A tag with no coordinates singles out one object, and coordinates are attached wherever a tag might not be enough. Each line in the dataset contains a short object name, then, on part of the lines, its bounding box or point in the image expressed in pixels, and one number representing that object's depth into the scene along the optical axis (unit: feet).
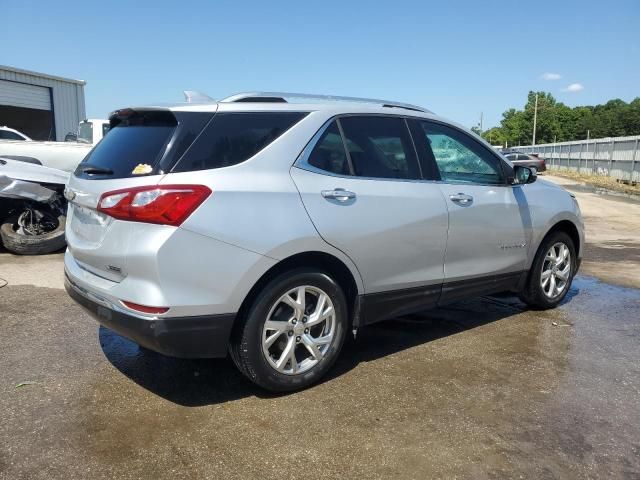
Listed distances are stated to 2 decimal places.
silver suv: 9.71
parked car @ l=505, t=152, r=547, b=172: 104.01
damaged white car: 23.82
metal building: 67.67
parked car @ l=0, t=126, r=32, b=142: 46.57
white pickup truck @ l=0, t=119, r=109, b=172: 33.12
